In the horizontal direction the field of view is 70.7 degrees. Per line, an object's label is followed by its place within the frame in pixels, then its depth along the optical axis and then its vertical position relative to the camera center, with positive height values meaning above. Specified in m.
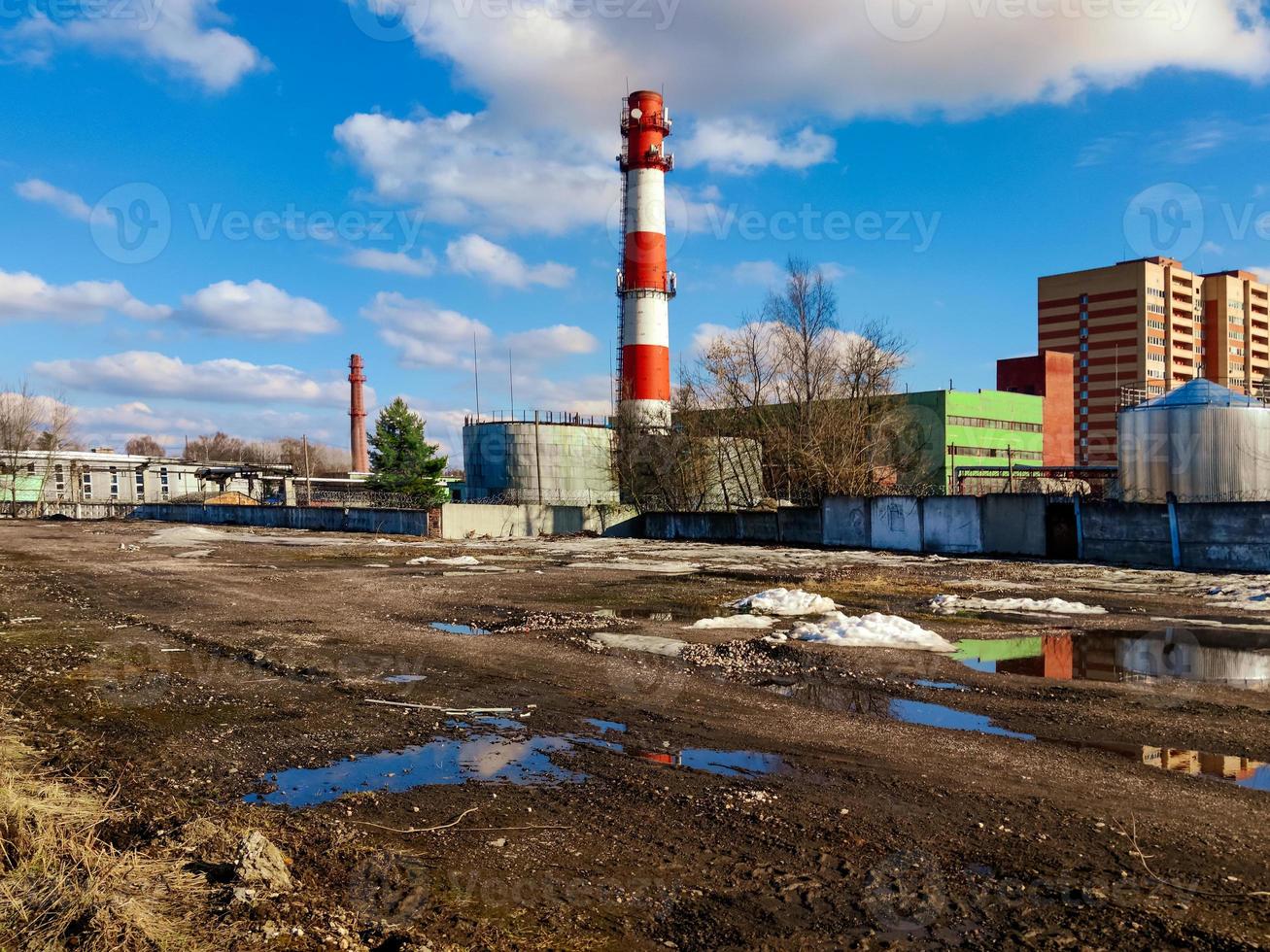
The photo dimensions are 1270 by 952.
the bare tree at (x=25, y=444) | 64.06 +3.51
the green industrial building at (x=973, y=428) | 65.38 +3.92
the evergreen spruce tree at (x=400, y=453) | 53.69 +1.94
